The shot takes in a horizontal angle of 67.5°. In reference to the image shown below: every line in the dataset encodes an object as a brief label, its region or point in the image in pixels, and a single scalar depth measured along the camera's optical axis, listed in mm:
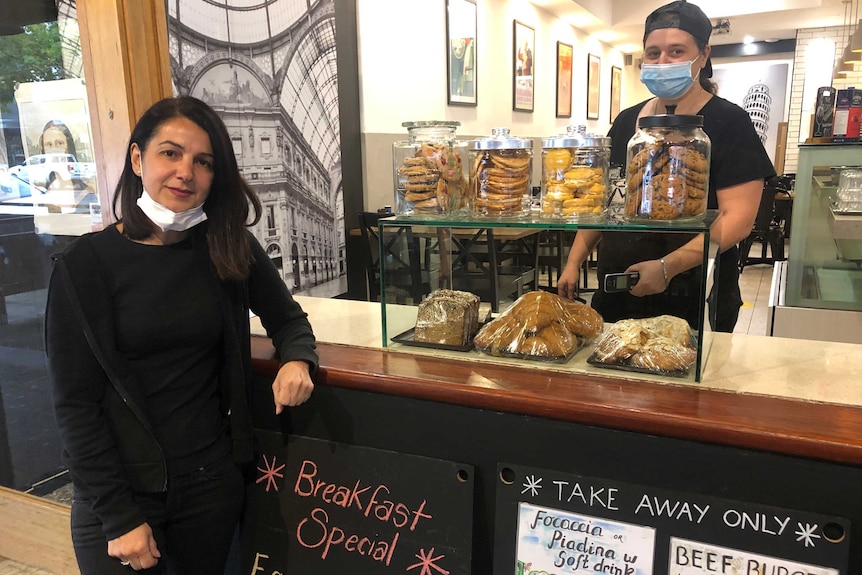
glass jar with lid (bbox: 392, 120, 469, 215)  1359
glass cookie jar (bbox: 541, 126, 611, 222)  1242
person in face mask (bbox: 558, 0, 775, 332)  1291
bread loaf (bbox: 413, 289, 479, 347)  1437
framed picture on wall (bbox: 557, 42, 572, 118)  7492
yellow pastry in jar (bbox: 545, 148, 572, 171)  1248
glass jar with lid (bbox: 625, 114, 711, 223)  1136
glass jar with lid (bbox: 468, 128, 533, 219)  1295
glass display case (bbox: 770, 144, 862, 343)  2805
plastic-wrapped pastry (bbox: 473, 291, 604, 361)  1338
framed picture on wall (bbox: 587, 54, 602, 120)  8727
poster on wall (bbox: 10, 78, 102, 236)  2127
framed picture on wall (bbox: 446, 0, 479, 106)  5168
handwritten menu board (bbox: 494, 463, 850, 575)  1020
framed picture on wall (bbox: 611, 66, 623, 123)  9875
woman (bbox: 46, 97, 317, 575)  1193
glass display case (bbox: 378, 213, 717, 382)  1295
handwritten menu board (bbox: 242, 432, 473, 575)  1300
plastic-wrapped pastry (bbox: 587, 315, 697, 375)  1216
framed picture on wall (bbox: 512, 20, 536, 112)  6270
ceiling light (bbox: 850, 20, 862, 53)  4583
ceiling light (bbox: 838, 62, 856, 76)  5443
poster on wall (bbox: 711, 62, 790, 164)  10875
